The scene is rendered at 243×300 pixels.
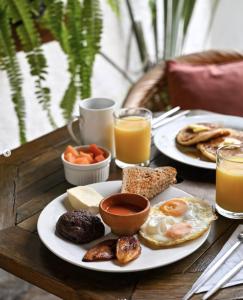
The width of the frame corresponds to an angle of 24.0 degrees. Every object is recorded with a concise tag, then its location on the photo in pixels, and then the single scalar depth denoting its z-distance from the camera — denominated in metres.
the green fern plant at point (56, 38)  2.00
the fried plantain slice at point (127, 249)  1.04
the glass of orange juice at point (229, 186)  1.20
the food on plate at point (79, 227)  1.11
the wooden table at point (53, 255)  1.00
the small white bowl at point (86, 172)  1.36
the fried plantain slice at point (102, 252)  1.05
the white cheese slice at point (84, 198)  1.21
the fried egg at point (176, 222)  1.09
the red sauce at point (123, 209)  1.14
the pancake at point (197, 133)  1.54
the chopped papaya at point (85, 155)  1.40
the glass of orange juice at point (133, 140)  1.45
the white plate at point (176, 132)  1.44
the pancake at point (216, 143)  1.48
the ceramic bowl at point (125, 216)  1.10
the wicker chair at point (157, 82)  2.19
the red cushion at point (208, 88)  2.20
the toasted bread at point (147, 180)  1.28
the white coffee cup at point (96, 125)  1.48
